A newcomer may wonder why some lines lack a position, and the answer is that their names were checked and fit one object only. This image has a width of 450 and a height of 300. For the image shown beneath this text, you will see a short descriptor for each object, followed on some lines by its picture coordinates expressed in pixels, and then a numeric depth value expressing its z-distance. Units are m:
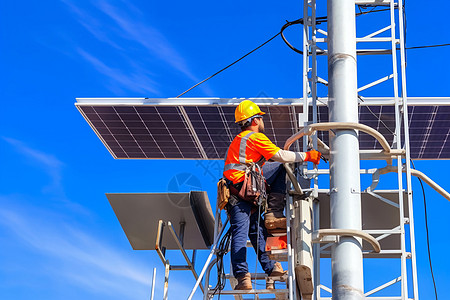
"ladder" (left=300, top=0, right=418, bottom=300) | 13.35
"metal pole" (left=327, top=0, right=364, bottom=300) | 12.47
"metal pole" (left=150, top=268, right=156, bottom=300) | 15.86
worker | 14.53
